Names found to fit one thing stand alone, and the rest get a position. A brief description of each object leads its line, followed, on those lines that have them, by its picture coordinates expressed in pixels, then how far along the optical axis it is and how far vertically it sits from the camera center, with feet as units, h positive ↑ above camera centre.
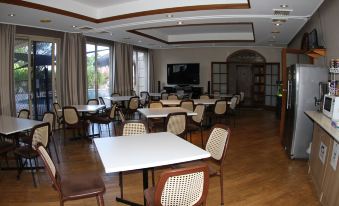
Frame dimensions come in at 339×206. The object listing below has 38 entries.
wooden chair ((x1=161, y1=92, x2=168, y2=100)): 31.92 -0.77
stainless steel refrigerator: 14.94 -0.77
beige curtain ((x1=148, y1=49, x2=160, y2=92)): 40.29 +2.91
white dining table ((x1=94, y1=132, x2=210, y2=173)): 7.05 -1.84
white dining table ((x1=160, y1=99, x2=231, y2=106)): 22.30 -1.07
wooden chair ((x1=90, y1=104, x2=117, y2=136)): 20.40 -2.12
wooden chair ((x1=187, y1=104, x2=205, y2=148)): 18.58 -1.91
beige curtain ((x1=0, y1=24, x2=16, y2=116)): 20.24 +1.52
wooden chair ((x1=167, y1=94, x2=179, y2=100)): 27.22 -0.76
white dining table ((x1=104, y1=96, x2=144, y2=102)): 26.00 -0.87
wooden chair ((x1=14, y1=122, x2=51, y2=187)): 11.86 -2.19
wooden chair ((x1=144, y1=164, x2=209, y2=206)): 5.89 -2.19
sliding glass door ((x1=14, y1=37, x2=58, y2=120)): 22.44 +1.49
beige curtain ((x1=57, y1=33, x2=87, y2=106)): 25.34 +1.77
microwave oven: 11.40 -0.82
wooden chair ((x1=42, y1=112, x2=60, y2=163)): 16.55 -1.60
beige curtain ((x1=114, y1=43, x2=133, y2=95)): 32.30 +2.58
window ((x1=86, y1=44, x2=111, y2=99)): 29.48 +2.21
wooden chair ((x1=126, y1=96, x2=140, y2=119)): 25.76 -1.44
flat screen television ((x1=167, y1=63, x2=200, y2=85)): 39.52 +2.34
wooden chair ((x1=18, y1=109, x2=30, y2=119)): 17.62 -1.49
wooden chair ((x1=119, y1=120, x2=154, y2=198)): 11.35 -1.59
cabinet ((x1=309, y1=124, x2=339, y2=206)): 9.14 -3.03
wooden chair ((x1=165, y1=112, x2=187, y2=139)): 14.15 -1.77
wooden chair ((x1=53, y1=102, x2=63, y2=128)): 20.56 -1.71
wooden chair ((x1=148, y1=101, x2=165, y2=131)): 17.69 -2.12
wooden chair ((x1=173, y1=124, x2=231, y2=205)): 9.51 -2.12
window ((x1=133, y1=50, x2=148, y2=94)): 37.83 +2.74
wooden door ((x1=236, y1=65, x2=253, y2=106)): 39.70 +1.11
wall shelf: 16.11 +2.18
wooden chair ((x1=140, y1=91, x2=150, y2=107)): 30.81 -1.00
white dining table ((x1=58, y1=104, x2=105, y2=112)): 19.51 -1.32
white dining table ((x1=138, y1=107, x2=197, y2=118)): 15.40 -1.35
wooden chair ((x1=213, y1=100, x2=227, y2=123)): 23.15 -1.69
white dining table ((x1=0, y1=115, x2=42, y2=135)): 12.36 -1.68
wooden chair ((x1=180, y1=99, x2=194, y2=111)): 20.53 -1.12
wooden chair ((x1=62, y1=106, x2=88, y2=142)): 18.49 -1.89
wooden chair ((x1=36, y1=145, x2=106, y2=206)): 7.47 -2.87
